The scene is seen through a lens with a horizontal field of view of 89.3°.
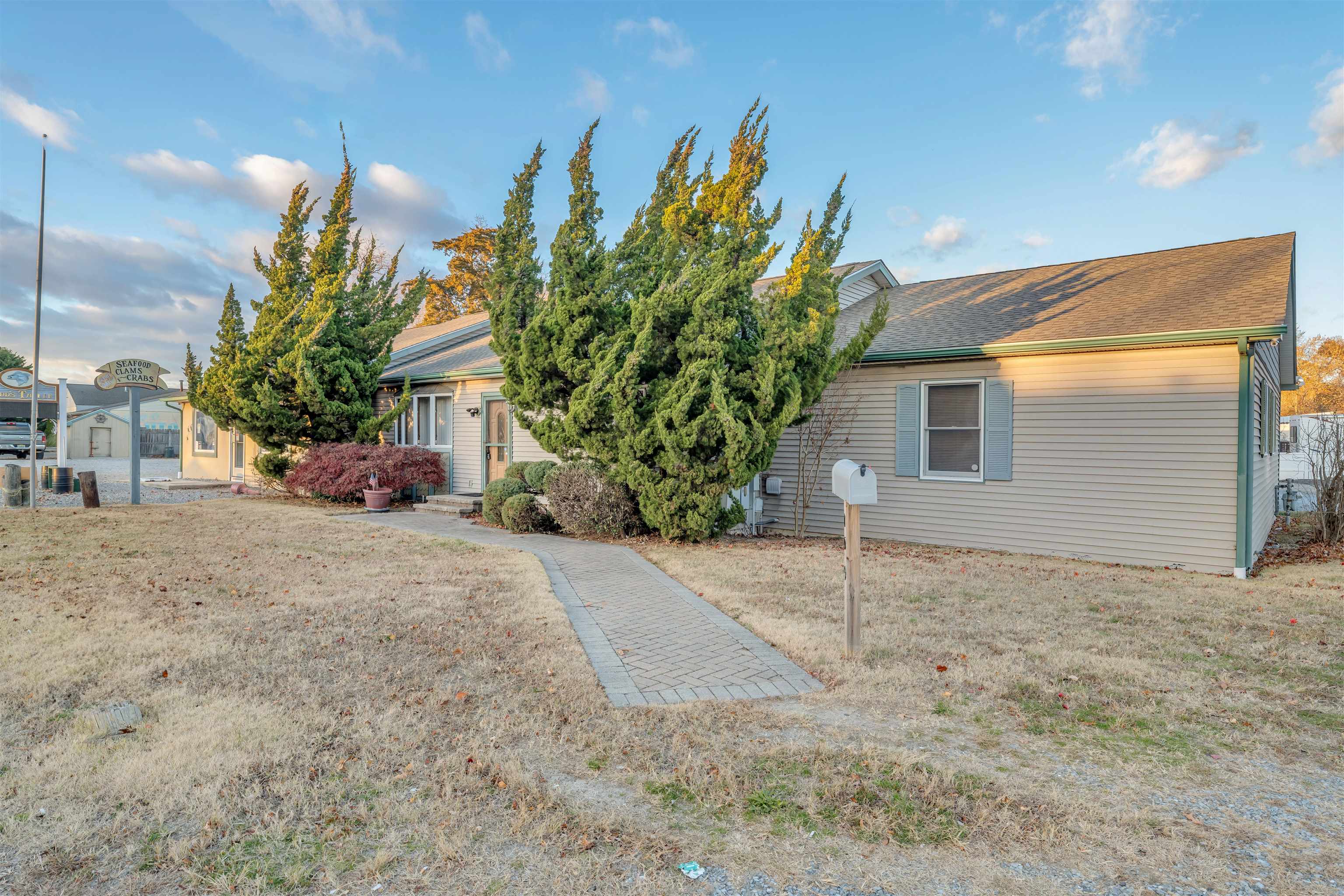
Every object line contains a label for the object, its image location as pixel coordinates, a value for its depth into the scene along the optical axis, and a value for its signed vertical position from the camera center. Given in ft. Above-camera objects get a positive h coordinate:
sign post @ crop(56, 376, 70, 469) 77.46 +3.65
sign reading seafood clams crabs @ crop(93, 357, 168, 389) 48.29 +5.61
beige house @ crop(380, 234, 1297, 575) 26.55 +2.16
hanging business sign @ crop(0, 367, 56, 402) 51.37 +4.95
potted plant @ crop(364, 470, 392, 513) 44.16 -2.77
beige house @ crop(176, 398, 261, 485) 66.03 +0.17
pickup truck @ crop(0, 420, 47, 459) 104.17 +1.88
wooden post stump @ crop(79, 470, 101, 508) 44.96 -2.44
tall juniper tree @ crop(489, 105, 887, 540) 29.14 +5.44
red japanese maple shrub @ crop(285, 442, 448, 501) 44.60 -0.92
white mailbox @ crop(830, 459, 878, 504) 15.19 -0.53
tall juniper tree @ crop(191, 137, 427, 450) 47.37 +8.07
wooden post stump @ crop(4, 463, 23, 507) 44.65 -2.31
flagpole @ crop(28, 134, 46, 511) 44.09 +7.52
